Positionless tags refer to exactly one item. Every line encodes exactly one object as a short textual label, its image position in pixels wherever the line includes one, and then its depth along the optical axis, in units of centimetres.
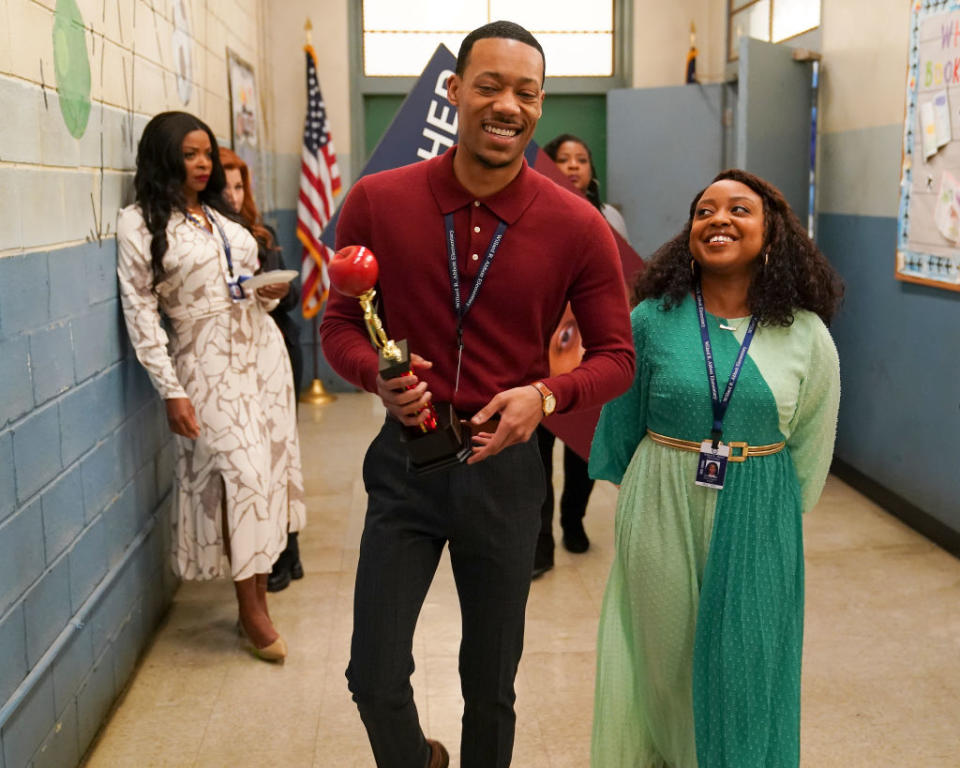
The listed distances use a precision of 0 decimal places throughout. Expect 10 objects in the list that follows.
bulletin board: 375
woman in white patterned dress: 285
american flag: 664
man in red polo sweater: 171
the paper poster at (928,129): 390
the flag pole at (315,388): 679
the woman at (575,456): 382
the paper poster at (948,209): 378
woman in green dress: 200
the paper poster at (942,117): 379
